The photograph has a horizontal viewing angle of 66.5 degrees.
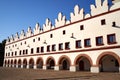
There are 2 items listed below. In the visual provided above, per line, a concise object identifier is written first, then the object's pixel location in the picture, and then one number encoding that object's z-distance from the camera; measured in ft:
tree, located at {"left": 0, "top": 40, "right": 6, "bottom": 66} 130.56
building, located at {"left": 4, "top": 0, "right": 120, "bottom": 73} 44.73
